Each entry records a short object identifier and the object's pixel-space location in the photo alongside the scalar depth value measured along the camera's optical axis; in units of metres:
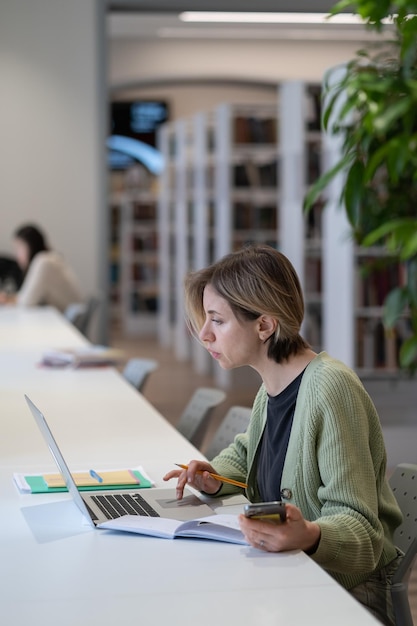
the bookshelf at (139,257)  15.45
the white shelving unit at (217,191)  10.23
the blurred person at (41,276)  8.43
